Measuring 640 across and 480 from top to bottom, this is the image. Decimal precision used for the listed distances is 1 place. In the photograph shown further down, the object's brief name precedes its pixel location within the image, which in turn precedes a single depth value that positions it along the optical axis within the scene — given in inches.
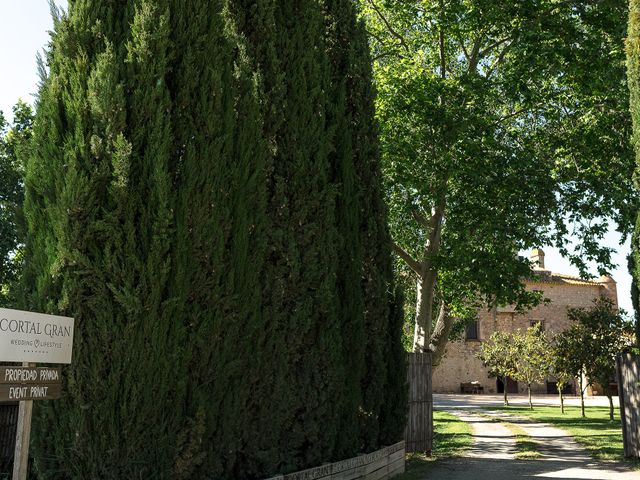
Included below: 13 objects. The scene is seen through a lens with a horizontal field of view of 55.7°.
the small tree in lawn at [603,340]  952.9
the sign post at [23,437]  173.3
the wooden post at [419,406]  497.7
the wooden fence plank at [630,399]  446.9
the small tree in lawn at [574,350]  978.1
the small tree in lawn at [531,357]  1275.8
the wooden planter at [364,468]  267.4
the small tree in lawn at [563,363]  997.8
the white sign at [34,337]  162.7
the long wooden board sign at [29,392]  164.7
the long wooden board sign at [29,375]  166.1
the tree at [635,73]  355.6
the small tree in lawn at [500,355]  1363.2
